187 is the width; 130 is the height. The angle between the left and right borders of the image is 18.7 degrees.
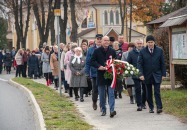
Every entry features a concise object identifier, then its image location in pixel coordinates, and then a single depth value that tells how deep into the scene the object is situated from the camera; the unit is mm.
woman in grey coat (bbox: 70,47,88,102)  18000
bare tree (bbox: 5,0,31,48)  51062
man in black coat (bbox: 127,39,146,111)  14680
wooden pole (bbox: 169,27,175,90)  19172
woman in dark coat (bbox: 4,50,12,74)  43406
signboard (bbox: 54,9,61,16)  19578
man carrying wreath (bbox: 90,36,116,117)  13680
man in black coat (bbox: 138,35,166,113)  13820
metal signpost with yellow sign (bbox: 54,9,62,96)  19578
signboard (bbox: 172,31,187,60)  17523
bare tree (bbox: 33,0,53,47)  44906
